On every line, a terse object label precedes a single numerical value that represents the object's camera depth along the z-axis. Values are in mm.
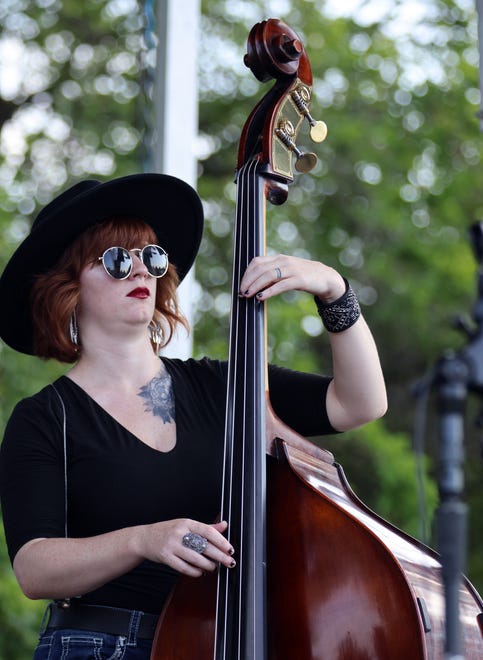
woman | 5661
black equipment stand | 5055
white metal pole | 6821
